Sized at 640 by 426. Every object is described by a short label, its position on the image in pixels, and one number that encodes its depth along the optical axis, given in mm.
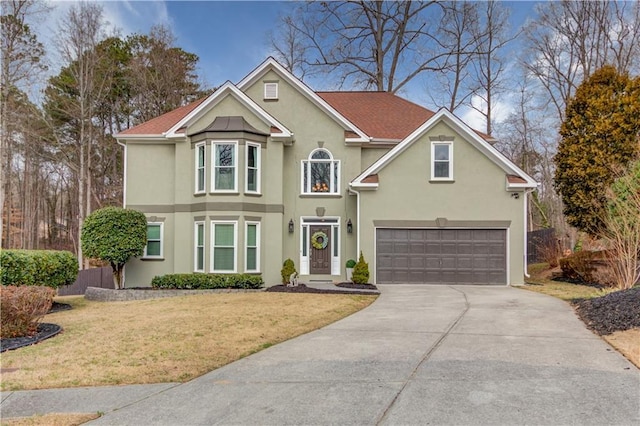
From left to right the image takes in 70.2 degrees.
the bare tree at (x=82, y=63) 24250
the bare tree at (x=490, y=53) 29812
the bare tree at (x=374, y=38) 29828
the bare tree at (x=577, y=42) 25844
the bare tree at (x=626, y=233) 12742
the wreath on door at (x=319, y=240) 18016
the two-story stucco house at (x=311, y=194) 16734
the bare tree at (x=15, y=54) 21328
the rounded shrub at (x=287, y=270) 16766
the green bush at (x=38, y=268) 11469
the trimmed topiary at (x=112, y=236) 15719
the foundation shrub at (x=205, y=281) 15867
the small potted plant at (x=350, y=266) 16984
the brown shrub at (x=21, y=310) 8289
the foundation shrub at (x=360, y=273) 15961
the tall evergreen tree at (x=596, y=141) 17906
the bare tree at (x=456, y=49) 30219
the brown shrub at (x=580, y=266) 16938
